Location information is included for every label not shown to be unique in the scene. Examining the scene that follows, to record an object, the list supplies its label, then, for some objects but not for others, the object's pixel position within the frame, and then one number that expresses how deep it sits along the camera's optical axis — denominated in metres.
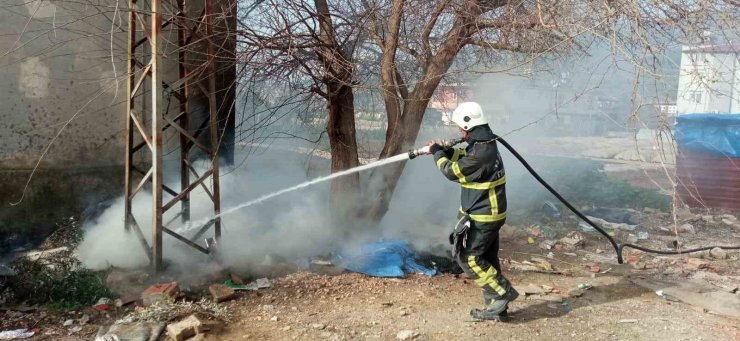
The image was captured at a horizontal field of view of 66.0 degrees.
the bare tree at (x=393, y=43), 5.50
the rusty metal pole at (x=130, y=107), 5.54
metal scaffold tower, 5.26
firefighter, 4.68
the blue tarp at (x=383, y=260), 6.11
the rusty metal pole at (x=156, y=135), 5.12
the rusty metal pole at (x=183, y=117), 5.60
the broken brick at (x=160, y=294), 4.93
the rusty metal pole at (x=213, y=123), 5.64
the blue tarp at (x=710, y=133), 10.80
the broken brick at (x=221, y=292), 5.13
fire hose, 5.07
